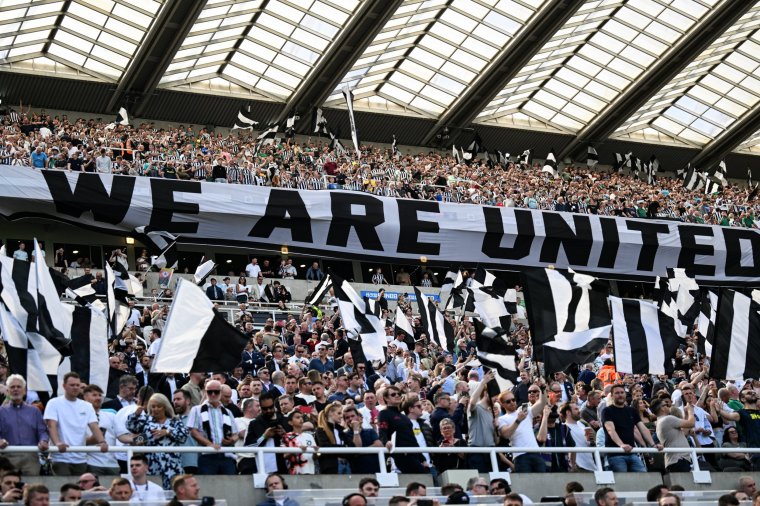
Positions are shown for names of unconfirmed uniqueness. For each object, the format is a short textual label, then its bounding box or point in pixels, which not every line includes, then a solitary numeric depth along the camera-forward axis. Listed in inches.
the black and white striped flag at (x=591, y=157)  1788.9
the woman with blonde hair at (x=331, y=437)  481.4
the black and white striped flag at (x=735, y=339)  631.8
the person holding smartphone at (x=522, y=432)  518.3
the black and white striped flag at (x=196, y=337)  493.0
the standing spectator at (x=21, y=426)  421.1
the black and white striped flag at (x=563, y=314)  591.8
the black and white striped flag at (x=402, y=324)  859.4
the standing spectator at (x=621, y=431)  540.1
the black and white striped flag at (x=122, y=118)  1387.5
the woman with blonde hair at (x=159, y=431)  444.5
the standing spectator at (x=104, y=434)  434.6
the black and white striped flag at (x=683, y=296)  834.2
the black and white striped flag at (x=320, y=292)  951.6
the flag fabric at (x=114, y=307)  662.2
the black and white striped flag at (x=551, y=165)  1705.2
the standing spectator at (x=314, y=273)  1283.2
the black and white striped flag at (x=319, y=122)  1558.8
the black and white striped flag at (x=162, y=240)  1165.1
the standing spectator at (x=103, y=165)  1170.0
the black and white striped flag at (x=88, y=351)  519.8
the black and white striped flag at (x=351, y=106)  1408.1
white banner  1153.4
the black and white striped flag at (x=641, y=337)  616.1
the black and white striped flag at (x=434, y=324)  828.6
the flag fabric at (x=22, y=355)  481.7
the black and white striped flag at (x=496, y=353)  563.2
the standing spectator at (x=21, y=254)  975.1
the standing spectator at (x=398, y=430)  498.9
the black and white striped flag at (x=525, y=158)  1720.8
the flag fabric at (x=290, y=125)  1509.6
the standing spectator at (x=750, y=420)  593.0
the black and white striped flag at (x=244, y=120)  1478.8
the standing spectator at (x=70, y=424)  428.8
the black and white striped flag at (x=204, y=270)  943.7
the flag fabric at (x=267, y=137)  1407.6
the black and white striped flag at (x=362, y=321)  697.6
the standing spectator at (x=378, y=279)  1378.0
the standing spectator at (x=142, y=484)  404.5
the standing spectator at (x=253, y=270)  1213.7
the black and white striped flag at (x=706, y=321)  767.1
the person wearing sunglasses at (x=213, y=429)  457.7
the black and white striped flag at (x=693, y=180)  1780.3
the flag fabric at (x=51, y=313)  498.9
